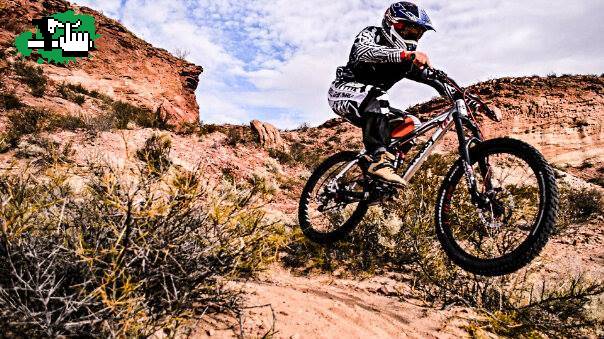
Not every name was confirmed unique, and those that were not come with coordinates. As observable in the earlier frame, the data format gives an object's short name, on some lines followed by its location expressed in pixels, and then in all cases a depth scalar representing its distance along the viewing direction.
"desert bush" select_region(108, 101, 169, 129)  12.84
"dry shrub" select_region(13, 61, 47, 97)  15.47
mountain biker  4.51
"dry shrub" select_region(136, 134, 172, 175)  9.13
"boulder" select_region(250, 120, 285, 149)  14.30
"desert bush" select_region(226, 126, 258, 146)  13.13
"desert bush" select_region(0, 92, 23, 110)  12.15
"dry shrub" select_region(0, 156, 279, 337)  2.31
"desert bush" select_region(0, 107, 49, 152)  9.12
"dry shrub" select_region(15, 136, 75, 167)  8.75
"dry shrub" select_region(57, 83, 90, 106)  17.11
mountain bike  3.43
